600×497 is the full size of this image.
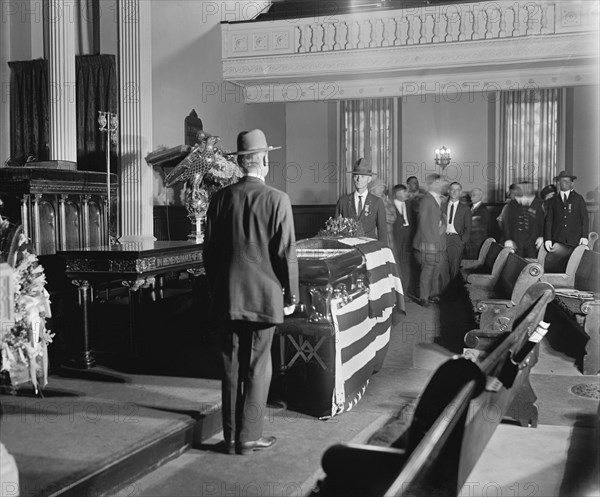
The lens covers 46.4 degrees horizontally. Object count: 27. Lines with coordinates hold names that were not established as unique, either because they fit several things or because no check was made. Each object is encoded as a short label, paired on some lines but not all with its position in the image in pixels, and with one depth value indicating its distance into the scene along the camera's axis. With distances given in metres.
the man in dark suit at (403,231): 11.92
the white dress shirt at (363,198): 7.19
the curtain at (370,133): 16.38
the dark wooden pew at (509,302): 5.72
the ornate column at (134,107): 8.98
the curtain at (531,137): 15.18
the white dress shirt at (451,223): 10.54
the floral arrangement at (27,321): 4.18
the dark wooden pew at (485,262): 8.32
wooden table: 5.11
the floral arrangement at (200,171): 7.02
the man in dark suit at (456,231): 10.36
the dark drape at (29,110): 12.40
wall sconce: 15.93
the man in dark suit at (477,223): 12.21
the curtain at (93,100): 12.07
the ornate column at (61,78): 9.04
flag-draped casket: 4.32
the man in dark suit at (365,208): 7.14
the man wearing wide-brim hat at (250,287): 3.62
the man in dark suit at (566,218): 10.31
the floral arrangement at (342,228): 6.40
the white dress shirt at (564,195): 10.45
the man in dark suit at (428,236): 8.99
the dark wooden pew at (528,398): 4.15
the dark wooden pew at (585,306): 5.55
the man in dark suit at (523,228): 11.06
